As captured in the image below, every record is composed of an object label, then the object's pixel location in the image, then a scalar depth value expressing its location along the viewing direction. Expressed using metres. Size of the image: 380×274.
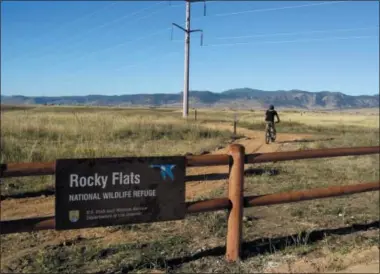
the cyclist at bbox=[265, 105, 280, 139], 23.72
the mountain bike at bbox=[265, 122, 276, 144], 23.62
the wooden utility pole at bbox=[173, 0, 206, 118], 44.47
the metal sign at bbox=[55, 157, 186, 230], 4.66
